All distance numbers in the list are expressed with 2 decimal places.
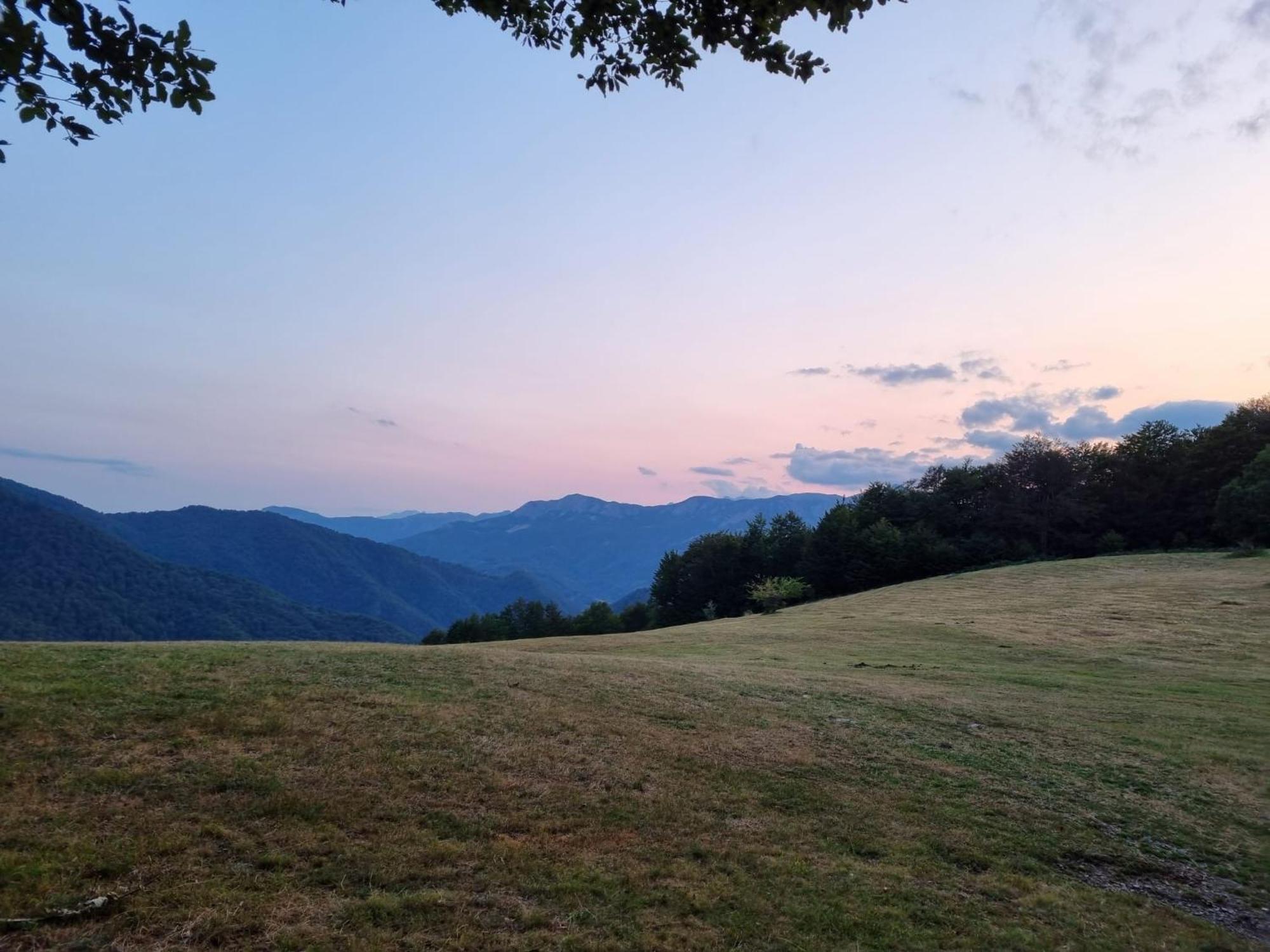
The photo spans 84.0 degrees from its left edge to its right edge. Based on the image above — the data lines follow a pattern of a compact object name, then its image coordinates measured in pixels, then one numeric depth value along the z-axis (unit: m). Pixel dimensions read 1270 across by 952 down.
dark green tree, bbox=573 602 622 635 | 87.69
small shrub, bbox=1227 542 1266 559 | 46.97
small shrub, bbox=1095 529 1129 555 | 68.12
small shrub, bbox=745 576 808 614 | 51.69
